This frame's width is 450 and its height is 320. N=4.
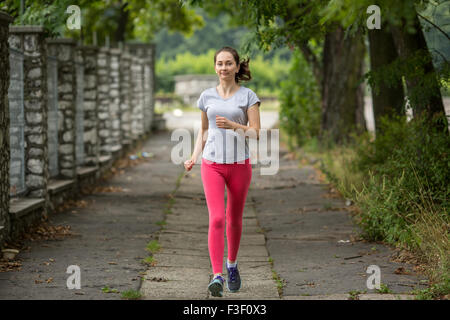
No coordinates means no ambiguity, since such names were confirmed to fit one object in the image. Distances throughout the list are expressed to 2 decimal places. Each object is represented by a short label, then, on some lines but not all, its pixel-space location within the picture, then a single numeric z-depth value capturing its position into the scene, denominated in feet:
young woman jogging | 34.48
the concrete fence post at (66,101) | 66.21
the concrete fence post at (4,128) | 44.60
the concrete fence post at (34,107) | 55.30
